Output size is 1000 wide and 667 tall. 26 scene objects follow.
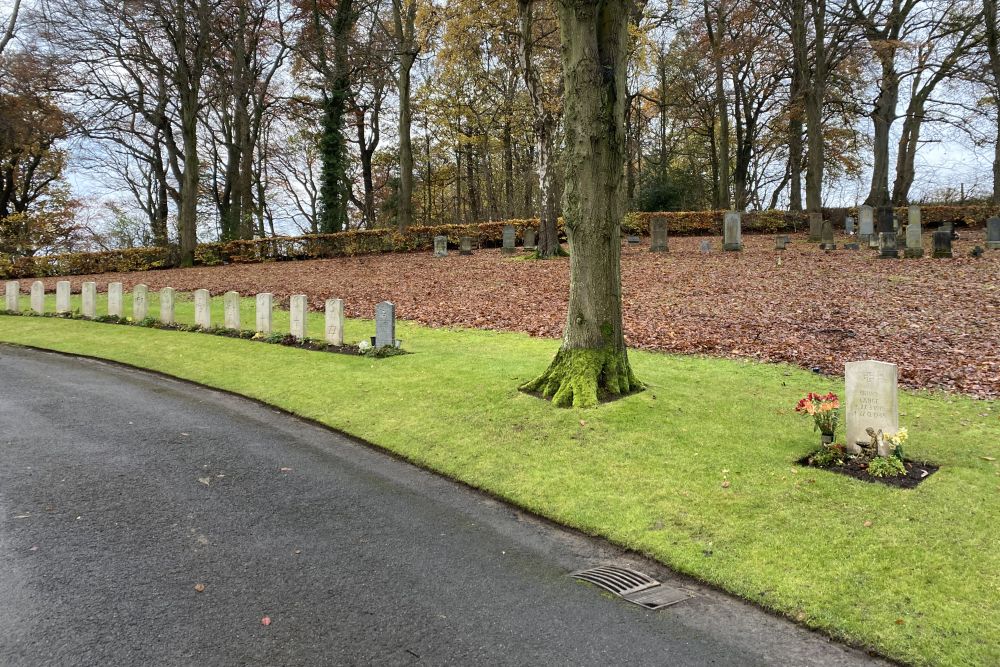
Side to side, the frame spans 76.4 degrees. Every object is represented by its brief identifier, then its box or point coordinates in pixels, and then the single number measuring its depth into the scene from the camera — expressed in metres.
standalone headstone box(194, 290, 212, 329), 14.59
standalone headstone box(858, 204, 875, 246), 24.28
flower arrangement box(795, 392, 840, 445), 5.80
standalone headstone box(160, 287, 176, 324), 15.59
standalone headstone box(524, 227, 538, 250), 27.58
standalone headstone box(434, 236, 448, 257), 28.69
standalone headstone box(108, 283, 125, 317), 16.86
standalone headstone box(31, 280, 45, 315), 19.14
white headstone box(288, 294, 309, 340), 12.43
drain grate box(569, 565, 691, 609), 3.92
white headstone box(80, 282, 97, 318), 17.33
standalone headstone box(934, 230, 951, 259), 19.38
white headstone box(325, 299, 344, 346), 11.84
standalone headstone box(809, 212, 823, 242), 25.81
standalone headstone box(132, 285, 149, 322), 16.22
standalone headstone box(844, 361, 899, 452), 5.48
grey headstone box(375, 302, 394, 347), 11.32
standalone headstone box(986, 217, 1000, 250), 21.53
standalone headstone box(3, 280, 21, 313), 19.84
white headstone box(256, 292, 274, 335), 13.28
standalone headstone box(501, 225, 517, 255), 26.54
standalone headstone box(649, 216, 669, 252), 24.72
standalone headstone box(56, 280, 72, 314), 18.39
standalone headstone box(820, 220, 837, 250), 23.30
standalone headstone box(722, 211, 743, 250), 23.92
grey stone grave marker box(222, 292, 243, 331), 13.94
